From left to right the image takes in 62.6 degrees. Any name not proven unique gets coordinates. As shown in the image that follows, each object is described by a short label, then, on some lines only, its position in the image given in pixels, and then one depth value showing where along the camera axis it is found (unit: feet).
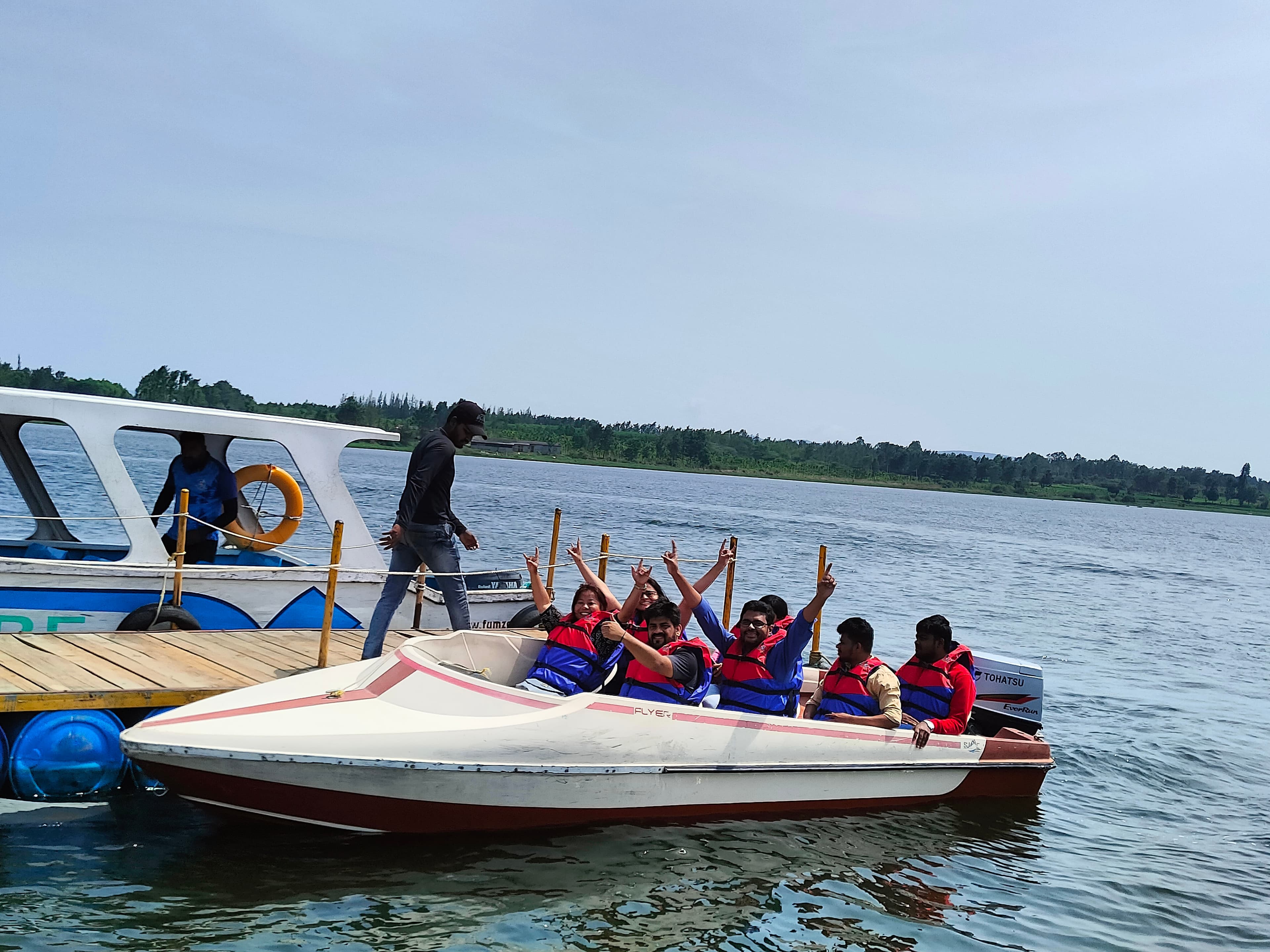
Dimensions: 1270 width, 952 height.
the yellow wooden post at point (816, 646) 34.24
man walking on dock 26.22
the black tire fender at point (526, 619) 34.58
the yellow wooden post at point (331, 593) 24.63
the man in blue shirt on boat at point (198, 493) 28.81
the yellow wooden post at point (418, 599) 32.22
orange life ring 33.73
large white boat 26.00
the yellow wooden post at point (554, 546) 34.63
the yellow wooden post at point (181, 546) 26.43
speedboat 18.89
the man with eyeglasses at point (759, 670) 23.99
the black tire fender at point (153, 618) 26.73
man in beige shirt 25.21
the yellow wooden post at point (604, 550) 31.58
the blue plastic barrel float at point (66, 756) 20.01
